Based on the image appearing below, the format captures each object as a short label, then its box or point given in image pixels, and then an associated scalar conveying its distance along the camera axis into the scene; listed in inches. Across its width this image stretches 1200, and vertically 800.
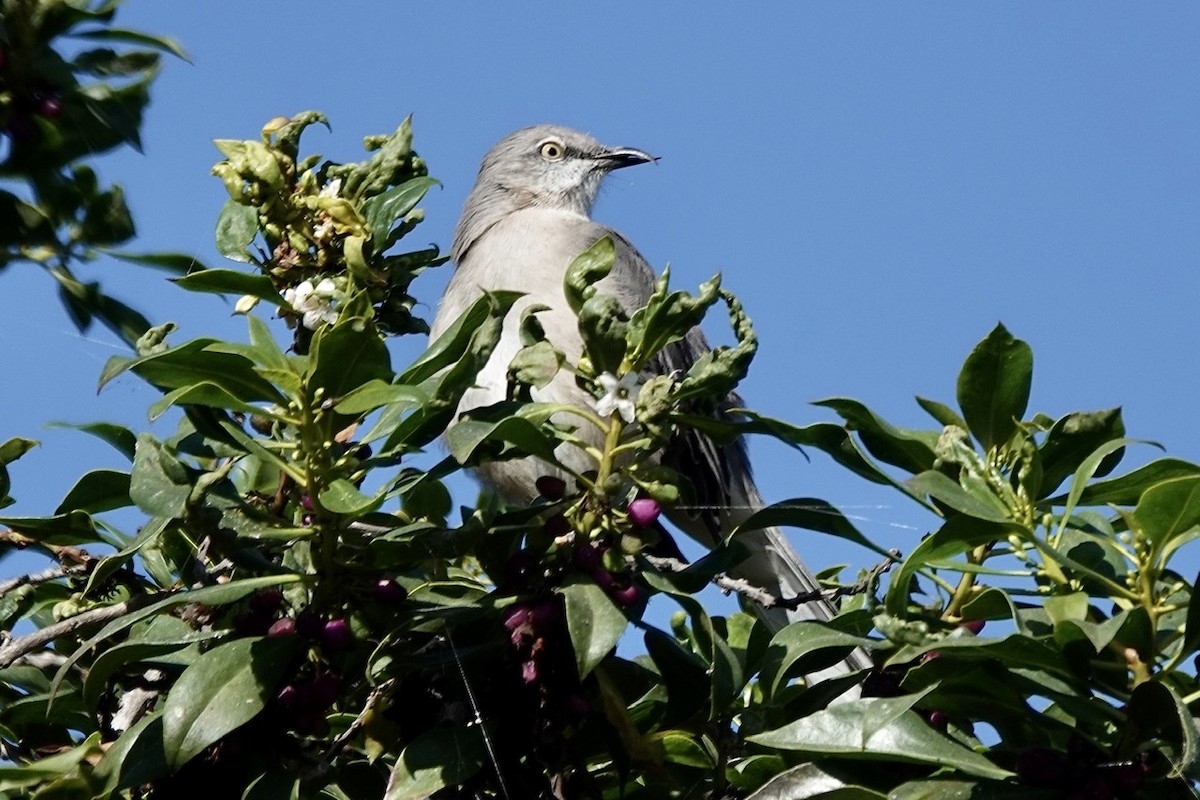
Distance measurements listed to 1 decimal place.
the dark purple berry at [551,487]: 185.2
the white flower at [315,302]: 204.5
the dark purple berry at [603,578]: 173.2
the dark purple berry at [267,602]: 177.6
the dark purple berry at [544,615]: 171.9
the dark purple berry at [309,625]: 169.8
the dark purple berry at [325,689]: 171.5
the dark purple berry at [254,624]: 177.3
